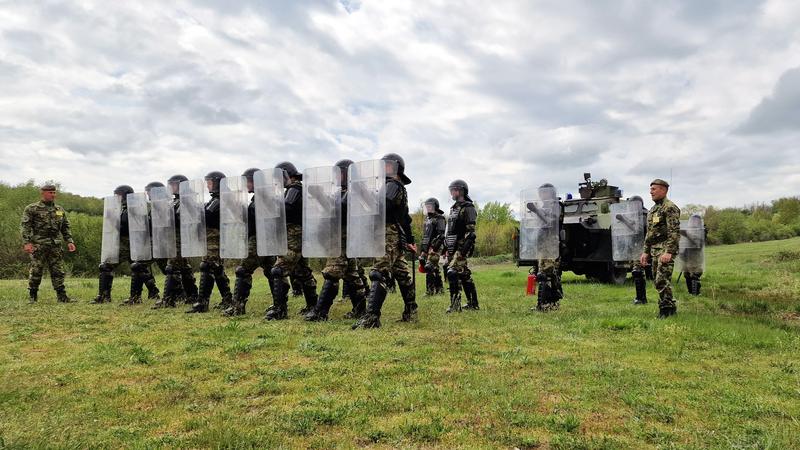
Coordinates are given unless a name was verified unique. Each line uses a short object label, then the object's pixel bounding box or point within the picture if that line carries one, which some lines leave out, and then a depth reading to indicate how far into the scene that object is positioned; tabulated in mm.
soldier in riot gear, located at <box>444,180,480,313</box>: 8383
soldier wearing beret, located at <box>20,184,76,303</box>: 9891
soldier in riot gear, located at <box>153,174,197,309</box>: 9008
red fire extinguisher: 10781
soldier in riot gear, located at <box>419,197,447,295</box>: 11570
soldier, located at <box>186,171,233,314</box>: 8180
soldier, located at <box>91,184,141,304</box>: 9883
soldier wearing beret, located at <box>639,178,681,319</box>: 7262
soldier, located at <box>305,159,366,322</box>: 7062
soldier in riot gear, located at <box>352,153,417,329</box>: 6574
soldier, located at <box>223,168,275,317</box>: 7758
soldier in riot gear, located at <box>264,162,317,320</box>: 7418
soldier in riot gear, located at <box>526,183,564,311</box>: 8453
